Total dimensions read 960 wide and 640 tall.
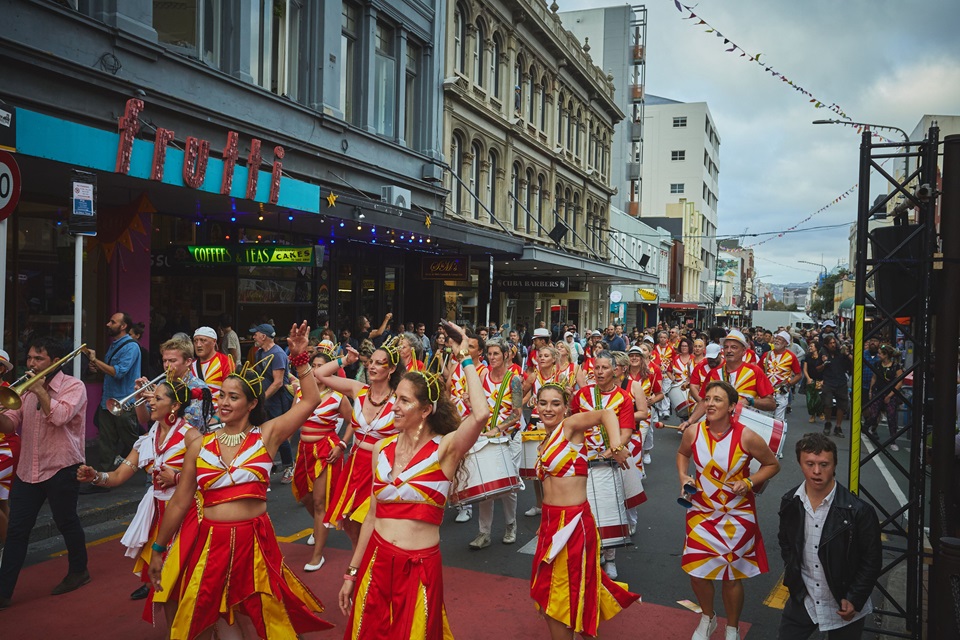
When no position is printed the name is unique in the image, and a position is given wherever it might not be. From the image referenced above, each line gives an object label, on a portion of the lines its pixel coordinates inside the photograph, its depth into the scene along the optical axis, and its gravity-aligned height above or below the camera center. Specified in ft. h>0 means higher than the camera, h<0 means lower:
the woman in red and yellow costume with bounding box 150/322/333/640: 13.09 -4.40
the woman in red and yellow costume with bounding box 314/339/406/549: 18.89 -2.92
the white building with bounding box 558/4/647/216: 165.68 +58.35
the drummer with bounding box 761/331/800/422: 43.68 -3.21
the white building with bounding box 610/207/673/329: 149.51 +11.93
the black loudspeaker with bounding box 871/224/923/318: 17.42 +1.16
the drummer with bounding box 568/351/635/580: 20.51 -2.65
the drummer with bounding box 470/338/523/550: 22.13 -3.38
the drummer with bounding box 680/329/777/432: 28.37 -2.35
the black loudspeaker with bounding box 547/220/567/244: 94.41 +10.08
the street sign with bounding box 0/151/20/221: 18.75 +2.86
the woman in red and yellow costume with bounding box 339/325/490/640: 12.11 -3.65
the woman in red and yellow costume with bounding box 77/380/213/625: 16.01 -3.61
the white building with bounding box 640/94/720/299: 249.75 +54.15
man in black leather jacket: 13.76 -4.44
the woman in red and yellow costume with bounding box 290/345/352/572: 21.16 -4.49
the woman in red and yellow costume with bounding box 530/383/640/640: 15.06 -4.91
